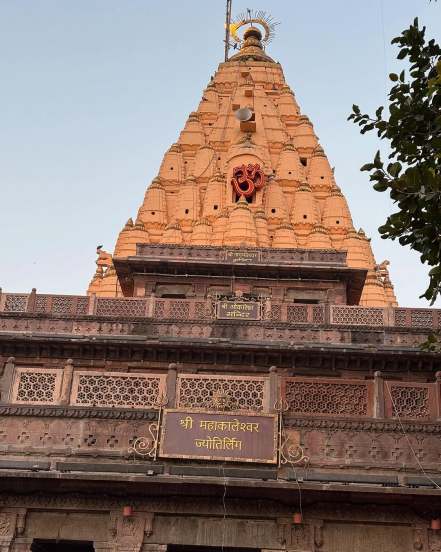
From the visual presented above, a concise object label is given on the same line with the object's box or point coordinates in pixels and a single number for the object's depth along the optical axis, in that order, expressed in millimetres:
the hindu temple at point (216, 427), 17141
